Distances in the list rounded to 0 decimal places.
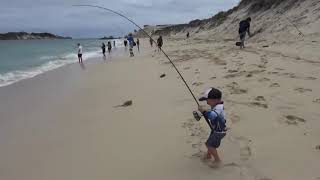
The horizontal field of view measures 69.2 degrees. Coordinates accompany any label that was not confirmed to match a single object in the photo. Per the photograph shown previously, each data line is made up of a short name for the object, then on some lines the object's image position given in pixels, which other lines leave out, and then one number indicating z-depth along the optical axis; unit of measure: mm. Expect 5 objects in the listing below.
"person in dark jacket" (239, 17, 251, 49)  9709
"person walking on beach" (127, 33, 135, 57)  14421
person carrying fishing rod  2566
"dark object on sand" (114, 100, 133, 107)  4672
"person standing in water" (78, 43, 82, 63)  13831
